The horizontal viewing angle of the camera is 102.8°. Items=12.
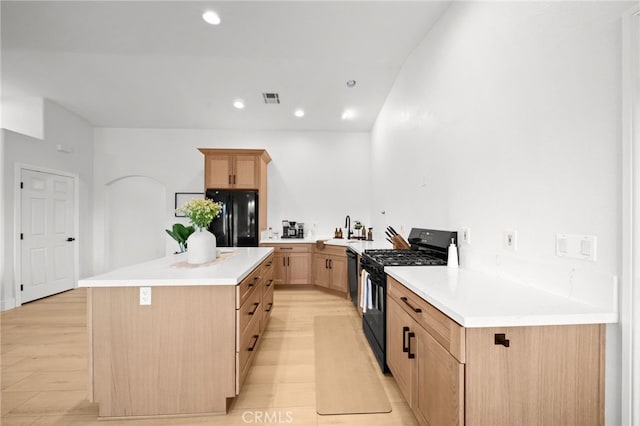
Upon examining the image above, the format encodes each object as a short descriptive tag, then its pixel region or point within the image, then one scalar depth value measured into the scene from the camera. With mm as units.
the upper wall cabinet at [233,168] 4480
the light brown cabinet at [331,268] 4031
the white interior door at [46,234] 3812
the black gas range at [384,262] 2008
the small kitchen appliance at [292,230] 5023
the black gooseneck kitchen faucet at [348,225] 4934
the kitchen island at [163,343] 1553
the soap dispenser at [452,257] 1888
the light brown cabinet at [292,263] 4512
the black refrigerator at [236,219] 4324
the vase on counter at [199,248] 2053
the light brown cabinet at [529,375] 1006
